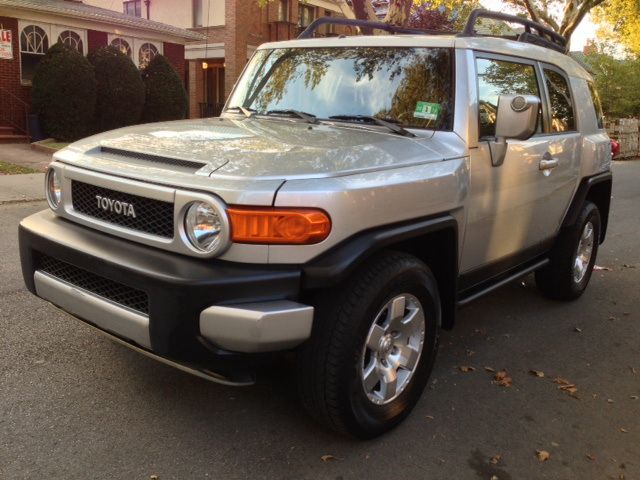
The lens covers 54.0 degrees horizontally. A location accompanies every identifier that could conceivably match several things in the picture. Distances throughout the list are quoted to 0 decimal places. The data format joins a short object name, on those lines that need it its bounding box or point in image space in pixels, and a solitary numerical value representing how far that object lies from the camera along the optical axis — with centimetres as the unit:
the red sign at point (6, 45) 1535
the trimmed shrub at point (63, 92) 1490
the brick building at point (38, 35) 1557
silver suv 248
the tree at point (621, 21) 2309
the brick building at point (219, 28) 2309
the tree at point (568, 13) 2088
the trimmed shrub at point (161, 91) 1750
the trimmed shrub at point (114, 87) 1596
